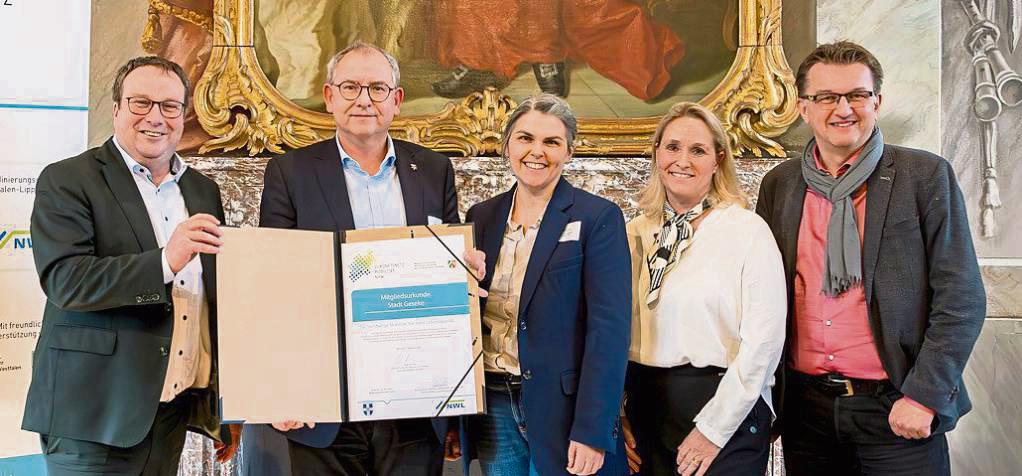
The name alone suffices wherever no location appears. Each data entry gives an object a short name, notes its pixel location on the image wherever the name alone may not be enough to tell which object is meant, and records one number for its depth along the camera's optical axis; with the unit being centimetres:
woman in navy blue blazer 230
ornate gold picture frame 420
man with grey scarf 234
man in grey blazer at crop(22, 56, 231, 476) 229
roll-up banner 354
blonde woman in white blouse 238
